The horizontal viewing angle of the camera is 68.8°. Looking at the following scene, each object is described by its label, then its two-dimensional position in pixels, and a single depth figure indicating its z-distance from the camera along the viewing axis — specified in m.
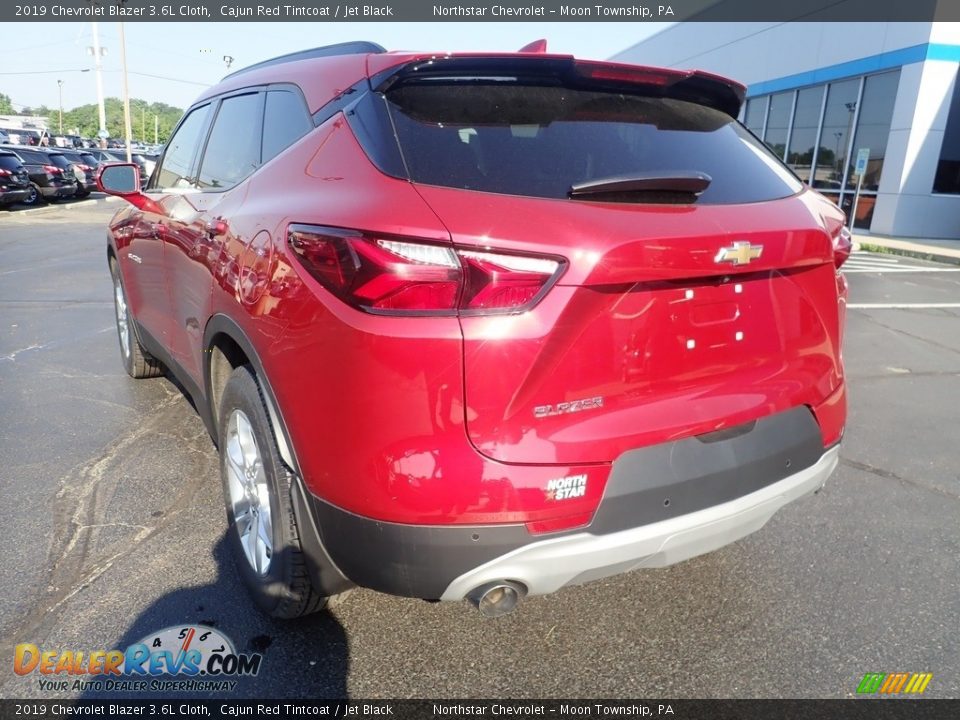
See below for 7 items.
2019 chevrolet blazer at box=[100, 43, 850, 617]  1.70
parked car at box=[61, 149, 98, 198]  25.20
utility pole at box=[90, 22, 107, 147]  47.78
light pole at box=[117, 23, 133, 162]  42.19
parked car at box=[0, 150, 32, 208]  18.78
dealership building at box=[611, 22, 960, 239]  17.62
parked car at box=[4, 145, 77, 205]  21.64
